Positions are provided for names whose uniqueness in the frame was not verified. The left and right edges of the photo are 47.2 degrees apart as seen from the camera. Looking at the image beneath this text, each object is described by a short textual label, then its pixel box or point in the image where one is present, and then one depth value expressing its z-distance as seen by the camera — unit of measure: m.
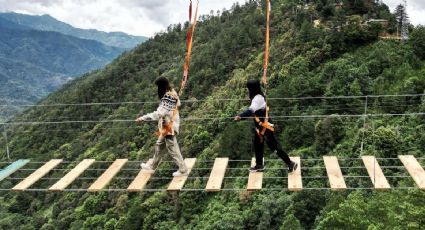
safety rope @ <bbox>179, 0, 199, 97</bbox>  7.29
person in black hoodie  7.79
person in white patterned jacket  8.02
